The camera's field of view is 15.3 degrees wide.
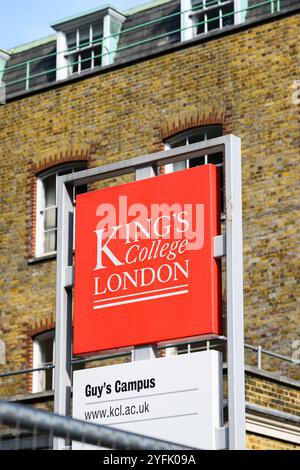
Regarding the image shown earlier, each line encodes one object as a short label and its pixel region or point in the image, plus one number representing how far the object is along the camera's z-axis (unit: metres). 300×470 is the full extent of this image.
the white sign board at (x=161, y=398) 11.44
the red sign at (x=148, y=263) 11.97
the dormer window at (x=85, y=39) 25.30
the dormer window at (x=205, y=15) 23.30
